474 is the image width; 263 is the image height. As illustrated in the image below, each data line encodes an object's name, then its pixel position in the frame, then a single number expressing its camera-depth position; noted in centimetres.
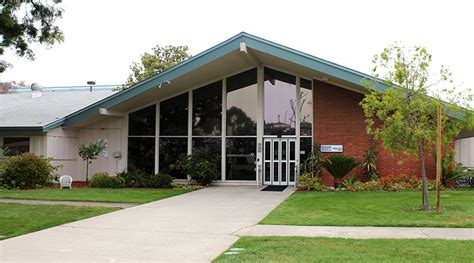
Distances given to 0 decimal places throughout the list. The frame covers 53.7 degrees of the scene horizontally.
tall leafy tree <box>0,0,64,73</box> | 1107
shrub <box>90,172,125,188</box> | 2011
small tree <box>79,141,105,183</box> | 2108
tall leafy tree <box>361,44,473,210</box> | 1198
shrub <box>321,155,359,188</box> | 1897
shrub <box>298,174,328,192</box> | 1848
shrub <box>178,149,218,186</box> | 2003
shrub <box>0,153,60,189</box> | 1872
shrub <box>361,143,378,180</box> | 1891
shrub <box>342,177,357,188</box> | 1873
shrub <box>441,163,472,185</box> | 1808
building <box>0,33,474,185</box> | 1955
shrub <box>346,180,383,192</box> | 1805
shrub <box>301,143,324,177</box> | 1933
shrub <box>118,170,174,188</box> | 2023
